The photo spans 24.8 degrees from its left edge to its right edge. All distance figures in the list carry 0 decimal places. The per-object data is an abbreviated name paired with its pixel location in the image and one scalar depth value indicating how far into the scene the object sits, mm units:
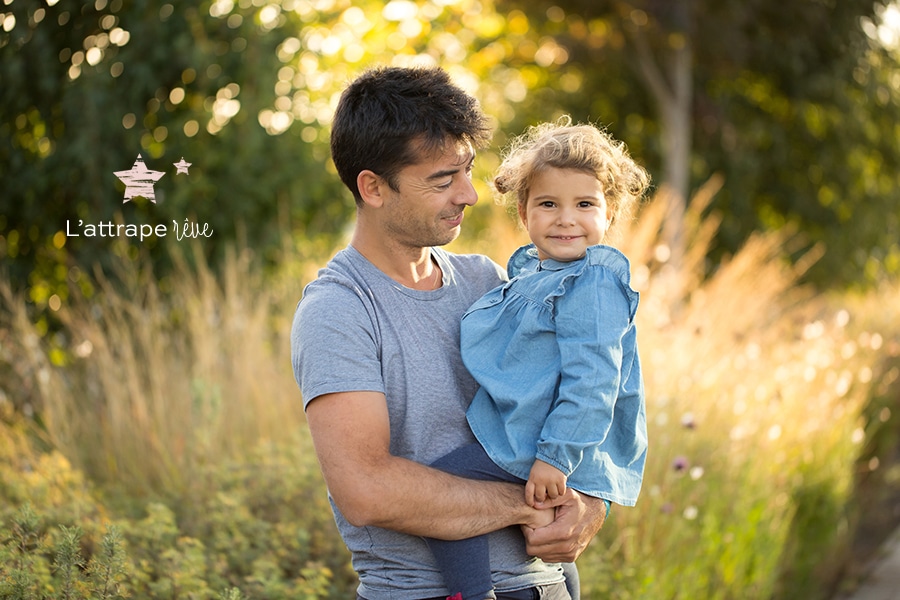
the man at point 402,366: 2591
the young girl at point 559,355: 2634
